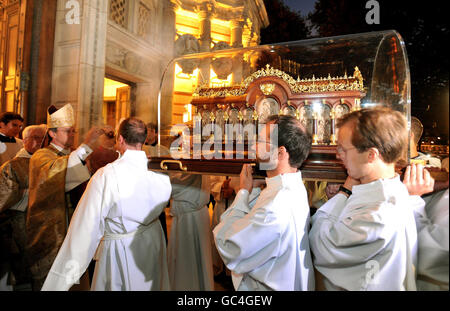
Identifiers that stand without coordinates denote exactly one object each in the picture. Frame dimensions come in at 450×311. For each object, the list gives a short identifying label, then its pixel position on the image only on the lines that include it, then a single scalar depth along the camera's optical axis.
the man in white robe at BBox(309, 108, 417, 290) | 1.17
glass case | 2.37
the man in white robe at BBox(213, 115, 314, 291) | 1.35
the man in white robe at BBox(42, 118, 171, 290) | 1.71
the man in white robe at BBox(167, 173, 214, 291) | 3.01
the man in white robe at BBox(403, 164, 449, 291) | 1.15
